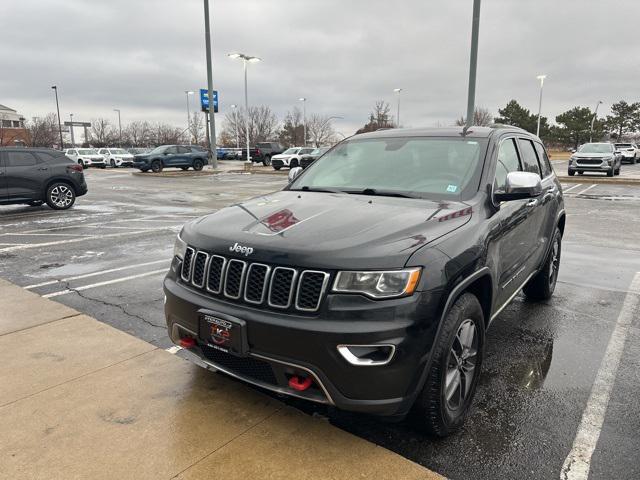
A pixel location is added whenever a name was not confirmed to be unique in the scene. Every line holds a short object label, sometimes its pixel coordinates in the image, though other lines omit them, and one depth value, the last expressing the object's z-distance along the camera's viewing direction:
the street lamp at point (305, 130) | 74.72
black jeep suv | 2.37
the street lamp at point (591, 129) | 78.94
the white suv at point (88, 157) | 41.41
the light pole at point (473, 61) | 14.70
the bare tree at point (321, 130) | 86.69
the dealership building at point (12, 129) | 64.19
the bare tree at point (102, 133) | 93.93
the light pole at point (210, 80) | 27.13
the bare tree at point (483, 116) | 77.80
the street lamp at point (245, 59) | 38.32
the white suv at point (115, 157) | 42.94
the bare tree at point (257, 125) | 78.25
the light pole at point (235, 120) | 81.99
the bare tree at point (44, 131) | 66.19
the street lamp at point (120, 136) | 90.44
